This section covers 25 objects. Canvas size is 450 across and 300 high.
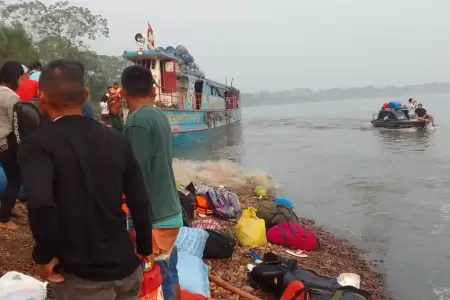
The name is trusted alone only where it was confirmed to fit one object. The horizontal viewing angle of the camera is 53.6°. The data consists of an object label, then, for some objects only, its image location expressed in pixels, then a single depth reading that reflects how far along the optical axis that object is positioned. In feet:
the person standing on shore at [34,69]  17.16
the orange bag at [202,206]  21.54
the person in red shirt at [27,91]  14.34
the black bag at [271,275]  13.29
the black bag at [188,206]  18.03
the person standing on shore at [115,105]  10.67
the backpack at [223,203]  21.85
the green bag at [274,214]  20.60
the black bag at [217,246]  15.21
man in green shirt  8.05
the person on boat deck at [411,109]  85.15
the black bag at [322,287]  12.21
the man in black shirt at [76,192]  5.36
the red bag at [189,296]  10.86
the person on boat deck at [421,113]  85.44
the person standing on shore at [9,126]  13.23
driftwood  12.55
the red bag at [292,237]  18.83
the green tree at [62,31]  109.19
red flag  65.51
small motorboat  82.02
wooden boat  63.62
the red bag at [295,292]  12.19
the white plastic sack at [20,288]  9.09
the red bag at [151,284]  7.64
